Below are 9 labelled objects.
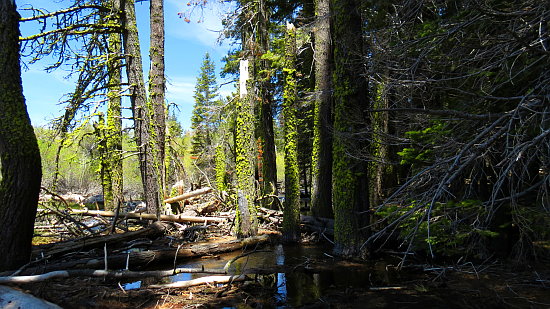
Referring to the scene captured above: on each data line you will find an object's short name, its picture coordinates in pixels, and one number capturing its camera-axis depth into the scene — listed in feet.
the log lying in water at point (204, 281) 17.97
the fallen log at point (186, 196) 41.34
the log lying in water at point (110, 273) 17.69
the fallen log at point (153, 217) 34.66
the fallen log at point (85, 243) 22.56
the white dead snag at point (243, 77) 31.77
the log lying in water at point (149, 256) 19.69
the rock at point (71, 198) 59.18
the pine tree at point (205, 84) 156.04
